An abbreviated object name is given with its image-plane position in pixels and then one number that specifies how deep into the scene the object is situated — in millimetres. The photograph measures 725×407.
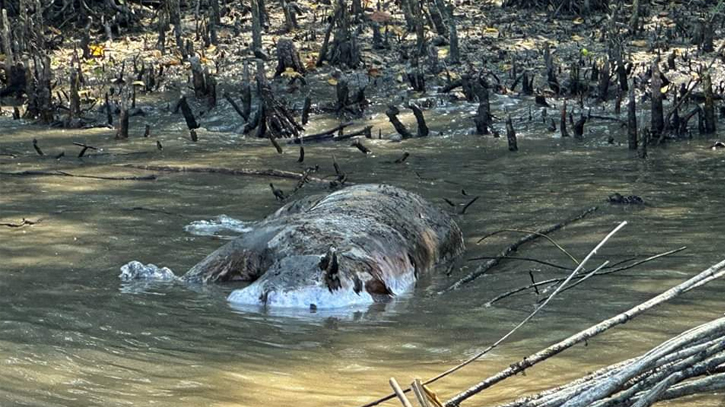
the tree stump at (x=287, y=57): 15320
